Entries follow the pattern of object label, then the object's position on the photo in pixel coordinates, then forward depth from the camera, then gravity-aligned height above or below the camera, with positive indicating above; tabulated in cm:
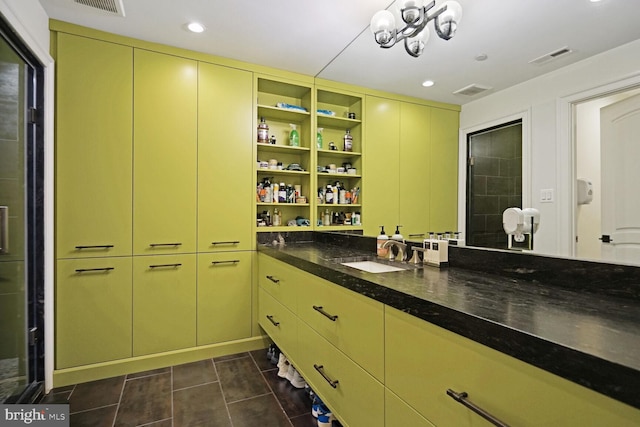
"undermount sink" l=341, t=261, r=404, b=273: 161 -29
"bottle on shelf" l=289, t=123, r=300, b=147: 283 +69
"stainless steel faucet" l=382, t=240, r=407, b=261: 179 -20
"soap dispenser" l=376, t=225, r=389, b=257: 189 -20
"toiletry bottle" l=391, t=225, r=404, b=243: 185 -13
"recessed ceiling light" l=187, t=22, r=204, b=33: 203 +124
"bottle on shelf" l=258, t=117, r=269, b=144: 267 +70
